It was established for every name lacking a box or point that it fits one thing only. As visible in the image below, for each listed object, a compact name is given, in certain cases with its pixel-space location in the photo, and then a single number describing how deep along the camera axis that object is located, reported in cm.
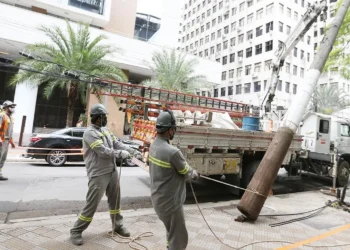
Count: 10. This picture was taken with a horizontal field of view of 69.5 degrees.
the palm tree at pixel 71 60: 1461
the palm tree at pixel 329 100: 3356
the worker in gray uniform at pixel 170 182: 265
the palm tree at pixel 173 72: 1928
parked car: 912
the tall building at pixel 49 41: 1684
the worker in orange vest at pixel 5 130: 675
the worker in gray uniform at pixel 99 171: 347
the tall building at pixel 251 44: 3666
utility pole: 486
